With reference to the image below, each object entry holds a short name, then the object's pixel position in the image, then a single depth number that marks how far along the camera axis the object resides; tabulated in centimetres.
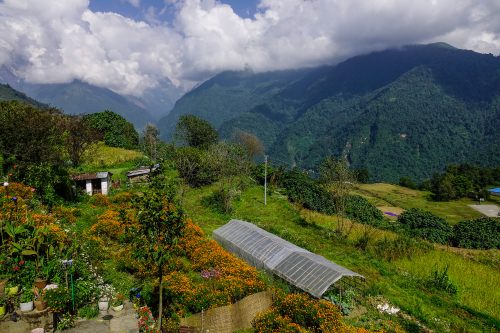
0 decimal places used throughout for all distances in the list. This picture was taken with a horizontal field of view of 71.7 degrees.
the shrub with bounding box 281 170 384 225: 3881
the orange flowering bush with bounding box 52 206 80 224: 2111
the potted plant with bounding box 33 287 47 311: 1084
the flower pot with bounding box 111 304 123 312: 1225
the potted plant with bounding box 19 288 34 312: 1083
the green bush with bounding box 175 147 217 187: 4141
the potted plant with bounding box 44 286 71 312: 1086
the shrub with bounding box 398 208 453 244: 3441
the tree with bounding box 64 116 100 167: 4356
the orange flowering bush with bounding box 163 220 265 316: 1409
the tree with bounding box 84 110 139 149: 6388
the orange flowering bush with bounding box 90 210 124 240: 1992
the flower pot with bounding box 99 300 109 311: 1192
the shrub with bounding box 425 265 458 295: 1922
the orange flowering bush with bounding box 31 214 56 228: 1635
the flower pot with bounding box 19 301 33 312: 1082
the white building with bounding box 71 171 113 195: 3372
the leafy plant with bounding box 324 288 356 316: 1559
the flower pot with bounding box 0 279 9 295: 1183
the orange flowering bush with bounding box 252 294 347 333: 1284
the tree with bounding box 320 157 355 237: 2789
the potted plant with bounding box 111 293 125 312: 1229
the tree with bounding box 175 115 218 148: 6178
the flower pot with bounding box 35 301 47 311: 1083
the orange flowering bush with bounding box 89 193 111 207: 2742
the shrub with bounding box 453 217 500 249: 3290
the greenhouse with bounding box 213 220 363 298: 1602
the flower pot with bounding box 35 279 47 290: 1193
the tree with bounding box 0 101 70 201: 2517
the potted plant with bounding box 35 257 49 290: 1198
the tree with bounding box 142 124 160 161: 5998
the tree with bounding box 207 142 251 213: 3622
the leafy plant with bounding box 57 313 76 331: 1079
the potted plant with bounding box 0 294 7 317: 1068
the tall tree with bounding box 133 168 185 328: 1048
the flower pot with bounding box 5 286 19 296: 1155
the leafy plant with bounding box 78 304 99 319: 1164
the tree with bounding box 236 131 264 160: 7859
